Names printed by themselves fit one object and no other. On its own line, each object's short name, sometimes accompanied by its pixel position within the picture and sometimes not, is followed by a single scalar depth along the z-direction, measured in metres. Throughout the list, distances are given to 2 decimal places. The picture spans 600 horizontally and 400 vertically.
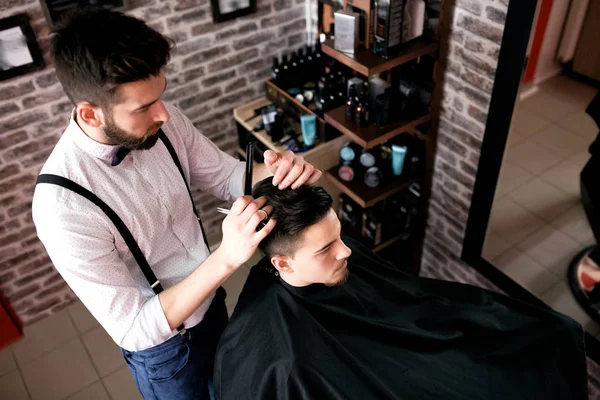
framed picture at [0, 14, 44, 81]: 2.44
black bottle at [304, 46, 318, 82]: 3.23
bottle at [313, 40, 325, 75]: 3.23
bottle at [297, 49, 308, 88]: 3.23
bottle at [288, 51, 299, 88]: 3.23
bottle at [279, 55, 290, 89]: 3.21
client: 1.77
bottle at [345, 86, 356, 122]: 2.68
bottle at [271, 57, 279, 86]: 3.21
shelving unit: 2.42
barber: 1.43
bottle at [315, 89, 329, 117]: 2.90
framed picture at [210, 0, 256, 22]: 2.97
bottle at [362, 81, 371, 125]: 2.66
